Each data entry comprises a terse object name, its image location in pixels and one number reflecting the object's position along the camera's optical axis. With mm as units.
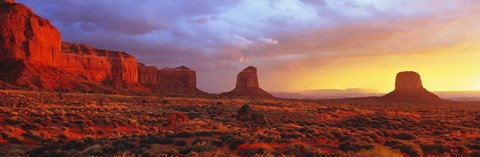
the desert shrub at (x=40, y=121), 20391
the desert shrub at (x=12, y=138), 15273
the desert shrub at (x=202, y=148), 12461
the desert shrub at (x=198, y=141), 14836
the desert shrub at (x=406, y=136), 18794
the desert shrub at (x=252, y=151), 12141
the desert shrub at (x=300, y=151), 12290
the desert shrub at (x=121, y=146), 12841
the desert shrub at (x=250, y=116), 29697
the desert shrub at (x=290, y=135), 17919
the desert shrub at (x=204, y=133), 18216
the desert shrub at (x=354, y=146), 13383
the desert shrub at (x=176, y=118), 25672
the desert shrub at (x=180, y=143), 14934
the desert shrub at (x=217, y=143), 14670
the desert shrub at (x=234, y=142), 14052
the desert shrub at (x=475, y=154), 13591
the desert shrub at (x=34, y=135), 16375
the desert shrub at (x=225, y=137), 16034
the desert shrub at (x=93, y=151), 11820
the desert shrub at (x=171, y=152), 11981
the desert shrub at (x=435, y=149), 14102
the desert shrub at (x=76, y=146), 13208
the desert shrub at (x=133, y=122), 23633
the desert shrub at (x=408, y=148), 13048
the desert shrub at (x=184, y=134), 17875
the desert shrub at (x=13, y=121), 19562
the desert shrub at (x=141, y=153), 11578
